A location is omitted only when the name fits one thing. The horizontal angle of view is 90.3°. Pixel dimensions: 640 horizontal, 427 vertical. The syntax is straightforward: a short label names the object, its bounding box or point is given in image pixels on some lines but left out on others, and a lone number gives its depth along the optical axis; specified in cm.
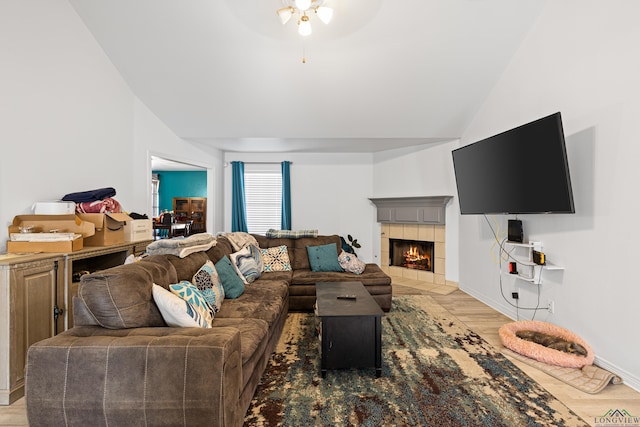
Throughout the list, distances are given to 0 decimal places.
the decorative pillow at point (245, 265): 340
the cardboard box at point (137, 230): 318
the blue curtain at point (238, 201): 594
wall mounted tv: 254
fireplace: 548
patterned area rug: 185
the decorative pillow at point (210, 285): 240
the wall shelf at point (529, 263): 300
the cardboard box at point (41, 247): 230
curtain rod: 606
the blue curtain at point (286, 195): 598
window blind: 611
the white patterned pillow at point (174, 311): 178
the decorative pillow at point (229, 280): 282
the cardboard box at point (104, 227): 279
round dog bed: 241
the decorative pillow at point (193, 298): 199
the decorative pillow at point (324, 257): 420
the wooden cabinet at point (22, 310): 196
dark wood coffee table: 231
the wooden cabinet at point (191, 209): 907
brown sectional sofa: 143
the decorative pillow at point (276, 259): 413
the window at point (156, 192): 900
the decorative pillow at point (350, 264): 409
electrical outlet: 298
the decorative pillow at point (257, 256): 376
